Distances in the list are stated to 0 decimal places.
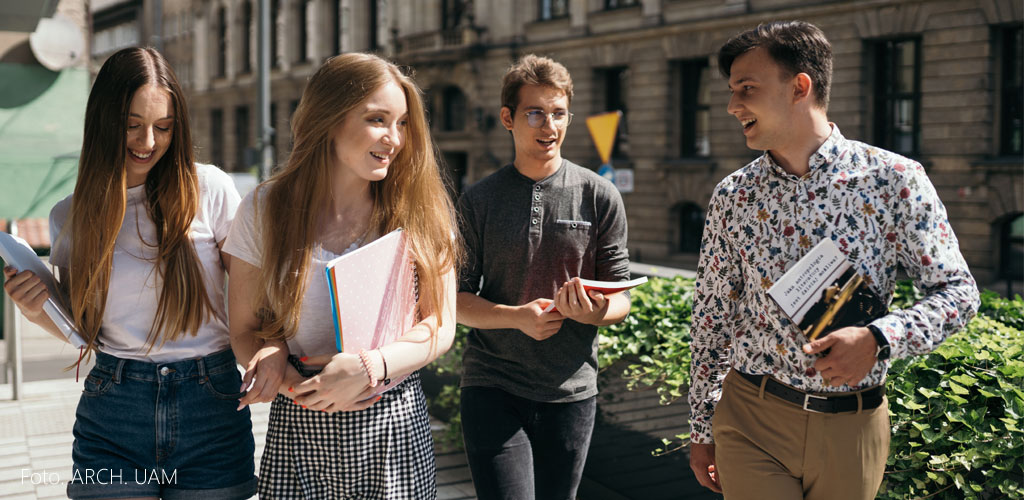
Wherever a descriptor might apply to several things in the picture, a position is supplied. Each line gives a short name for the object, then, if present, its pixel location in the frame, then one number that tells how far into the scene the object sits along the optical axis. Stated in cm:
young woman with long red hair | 216
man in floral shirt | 222
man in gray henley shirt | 294
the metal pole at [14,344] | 650
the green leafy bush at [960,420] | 263
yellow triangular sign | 1184
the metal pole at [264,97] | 1605
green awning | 996
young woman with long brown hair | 232
